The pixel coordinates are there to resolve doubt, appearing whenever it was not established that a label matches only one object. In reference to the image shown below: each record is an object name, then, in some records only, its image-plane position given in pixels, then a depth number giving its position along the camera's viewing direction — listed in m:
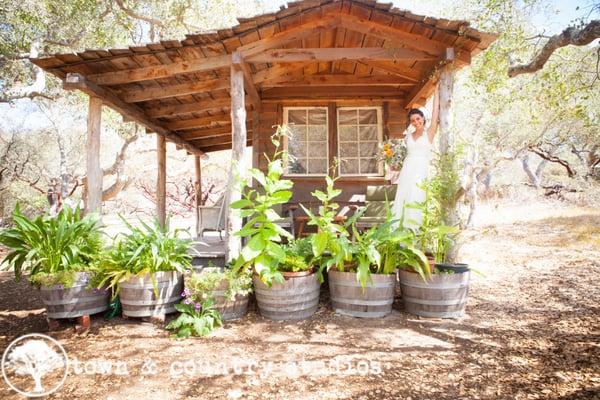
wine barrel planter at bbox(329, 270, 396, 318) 3.27
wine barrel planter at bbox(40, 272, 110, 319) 3.12
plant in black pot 3.26
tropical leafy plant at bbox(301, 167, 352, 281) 3.22
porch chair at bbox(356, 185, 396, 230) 5.16
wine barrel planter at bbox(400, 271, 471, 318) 3.25
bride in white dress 4.09
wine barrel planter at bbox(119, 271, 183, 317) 3.22
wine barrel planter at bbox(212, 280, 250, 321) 3.24
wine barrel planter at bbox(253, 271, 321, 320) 3.25
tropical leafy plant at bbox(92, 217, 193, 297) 3.22
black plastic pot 3.32
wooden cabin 4.06
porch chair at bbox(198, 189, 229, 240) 5.70
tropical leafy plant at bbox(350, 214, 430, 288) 3.17
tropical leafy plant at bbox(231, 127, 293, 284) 3.10
